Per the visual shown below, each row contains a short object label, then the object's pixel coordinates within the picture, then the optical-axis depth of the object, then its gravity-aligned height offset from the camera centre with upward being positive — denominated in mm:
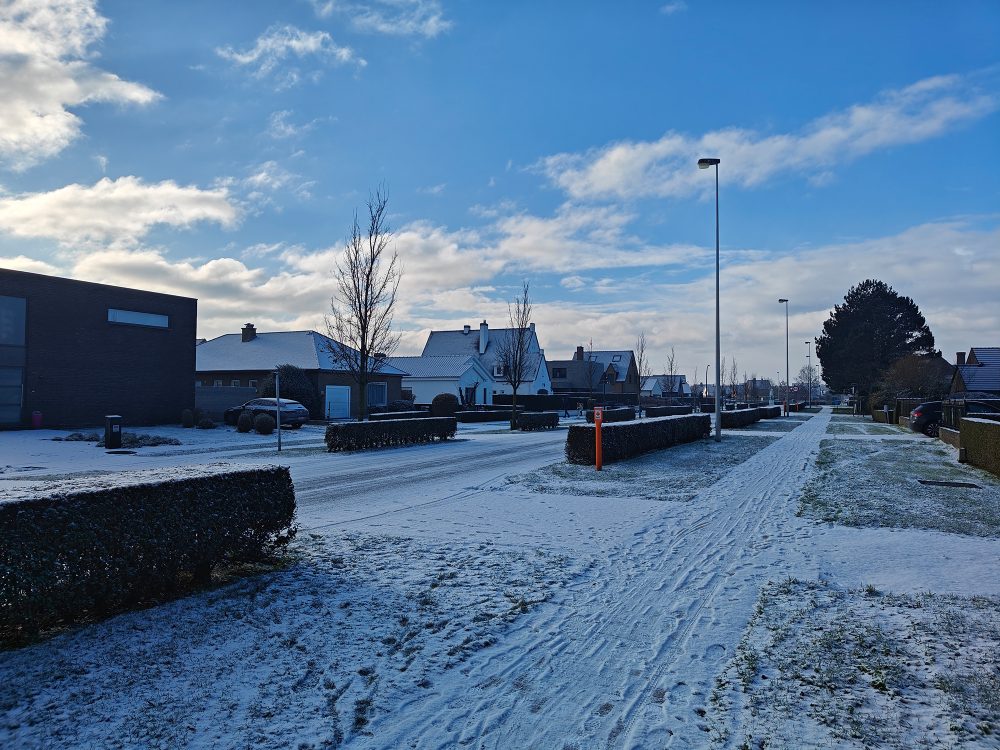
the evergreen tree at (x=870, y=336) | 66188 +6252
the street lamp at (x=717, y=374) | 22859 +725
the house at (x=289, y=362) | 39500 +1313
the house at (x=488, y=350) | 65250 +4264
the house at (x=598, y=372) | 83375 +2641
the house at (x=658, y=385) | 110381 +1390
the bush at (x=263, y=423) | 26984 -1454
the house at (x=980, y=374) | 43344 +1625
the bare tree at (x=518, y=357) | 33406 +1786
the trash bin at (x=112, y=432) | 21406 -1502
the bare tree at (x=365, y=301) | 26234 +3519
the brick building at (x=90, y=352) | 27203 +1486
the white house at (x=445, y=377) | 55531 +1132
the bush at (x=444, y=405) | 40031 -882
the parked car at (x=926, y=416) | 29734 -826
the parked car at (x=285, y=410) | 29609 -982
